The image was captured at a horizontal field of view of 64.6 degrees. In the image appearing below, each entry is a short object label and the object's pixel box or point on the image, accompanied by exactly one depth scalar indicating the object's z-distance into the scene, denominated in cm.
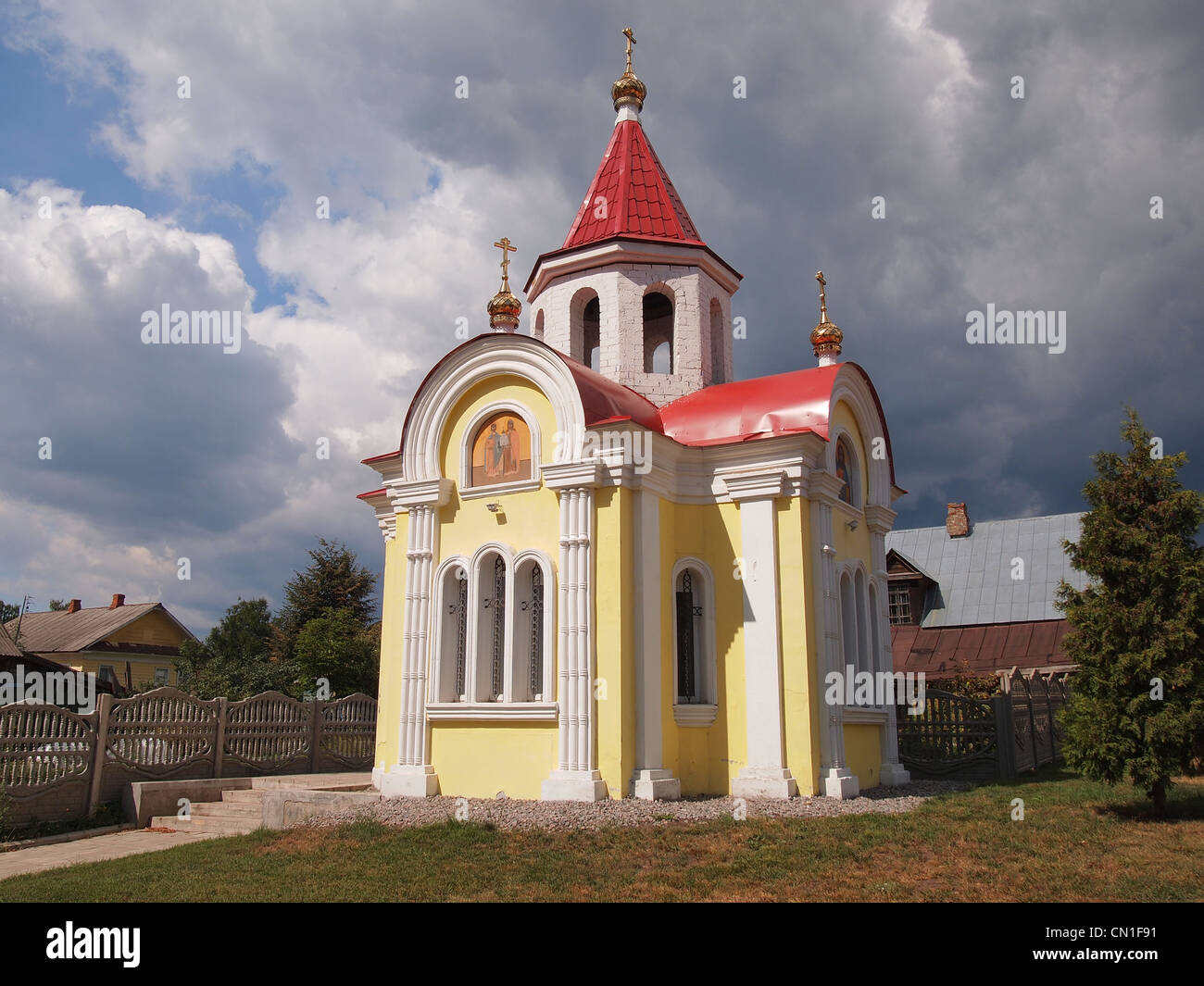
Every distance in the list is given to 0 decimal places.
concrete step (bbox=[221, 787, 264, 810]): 1225
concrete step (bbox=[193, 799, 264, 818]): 1190
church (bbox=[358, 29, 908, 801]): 1124
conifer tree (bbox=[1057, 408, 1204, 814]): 947
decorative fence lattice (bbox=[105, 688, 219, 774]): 1307
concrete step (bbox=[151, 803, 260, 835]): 1152
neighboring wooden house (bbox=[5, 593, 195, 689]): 3500
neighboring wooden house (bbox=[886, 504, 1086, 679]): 2312
